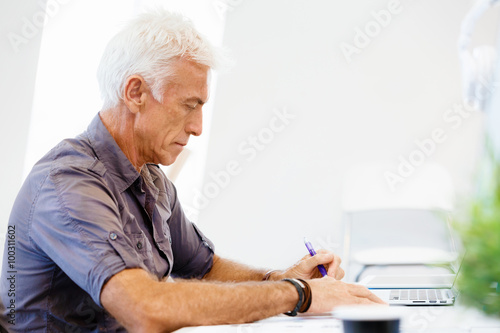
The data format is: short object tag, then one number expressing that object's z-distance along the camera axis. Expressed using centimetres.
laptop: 112
